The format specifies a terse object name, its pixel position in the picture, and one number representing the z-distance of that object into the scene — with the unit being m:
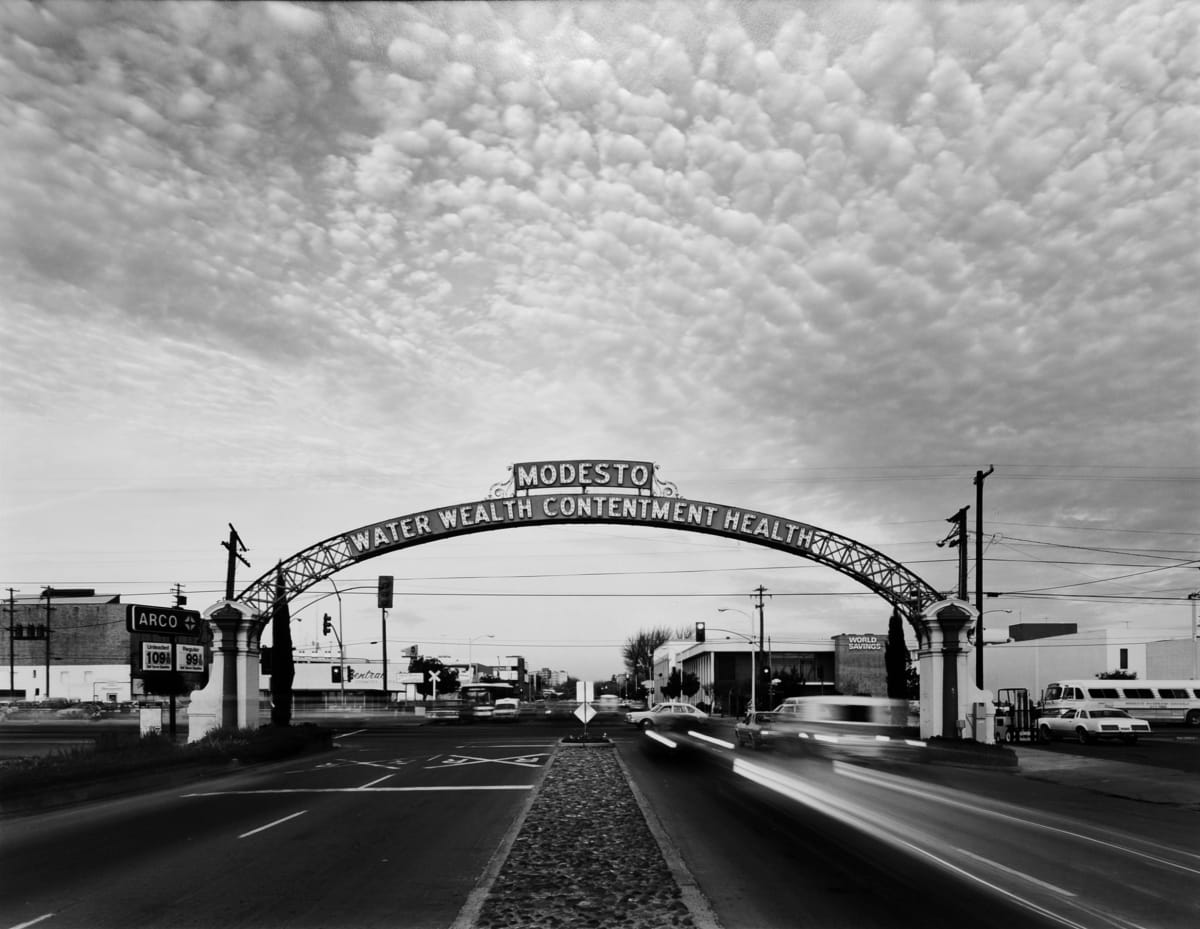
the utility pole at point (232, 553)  41.97
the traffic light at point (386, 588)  41.59
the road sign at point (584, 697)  34.22
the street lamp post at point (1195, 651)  75.88
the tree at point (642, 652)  178.50
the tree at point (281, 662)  36.22
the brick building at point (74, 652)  107.25
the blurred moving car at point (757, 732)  33.81
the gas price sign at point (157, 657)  32.25
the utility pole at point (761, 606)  75.03
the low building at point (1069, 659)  84.00
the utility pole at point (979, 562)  42.50
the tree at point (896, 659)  49.17
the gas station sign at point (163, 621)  31.80
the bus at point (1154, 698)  56.16
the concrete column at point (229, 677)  32.69
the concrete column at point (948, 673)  31.28
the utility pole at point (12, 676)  91.16
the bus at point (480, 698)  75.88
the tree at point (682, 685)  117.25
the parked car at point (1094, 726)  39.72
